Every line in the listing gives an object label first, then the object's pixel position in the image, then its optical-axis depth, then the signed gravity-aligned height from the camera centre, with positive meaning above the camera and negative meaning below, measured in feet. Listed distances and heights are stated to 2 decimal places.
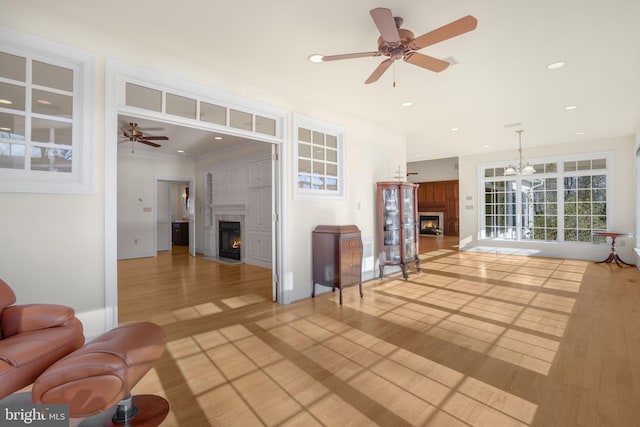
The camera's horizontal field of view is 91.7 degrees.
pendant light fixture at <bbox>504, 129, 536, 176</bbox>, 21.39 +3.40
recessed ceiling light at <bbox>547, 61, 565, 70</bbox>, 10.89 +5.30
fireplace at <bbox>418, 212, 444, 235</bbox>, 43.55 -1.07
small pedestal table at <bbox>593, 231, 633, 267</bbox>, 21.18 -2.40
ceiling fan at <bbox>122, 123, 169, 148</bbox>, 17.93 +4.85
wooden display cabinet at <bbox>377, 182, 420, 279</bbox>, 17.62 -0.53
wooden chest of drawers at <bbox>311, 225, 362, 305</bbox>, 13.53 -1.85
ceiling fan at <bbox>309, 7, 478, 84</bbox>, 6.93 +4.41
